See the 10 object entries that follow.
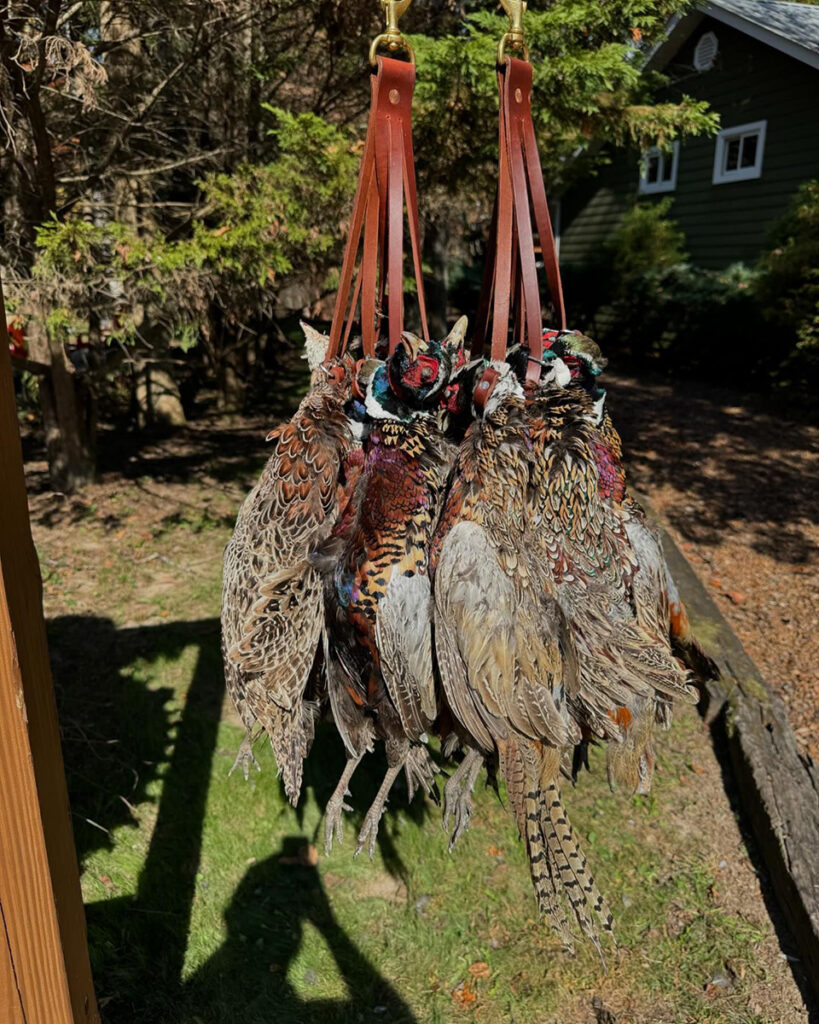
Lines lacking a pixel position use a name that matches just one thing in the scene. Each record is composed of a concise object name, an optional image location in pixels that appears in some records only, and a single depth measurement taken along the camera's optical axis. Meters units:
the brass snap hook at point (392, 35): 1.59
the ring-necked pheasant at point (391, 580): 1.45
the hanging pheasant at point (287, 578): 1.54
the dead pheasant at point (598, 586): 1.45
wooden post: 0.75
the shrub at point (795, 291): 8.80
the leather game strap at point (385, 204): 1.68
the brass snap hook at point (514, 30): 1.70
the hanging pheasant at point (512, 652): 1.37
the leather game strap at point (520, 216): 1.69
